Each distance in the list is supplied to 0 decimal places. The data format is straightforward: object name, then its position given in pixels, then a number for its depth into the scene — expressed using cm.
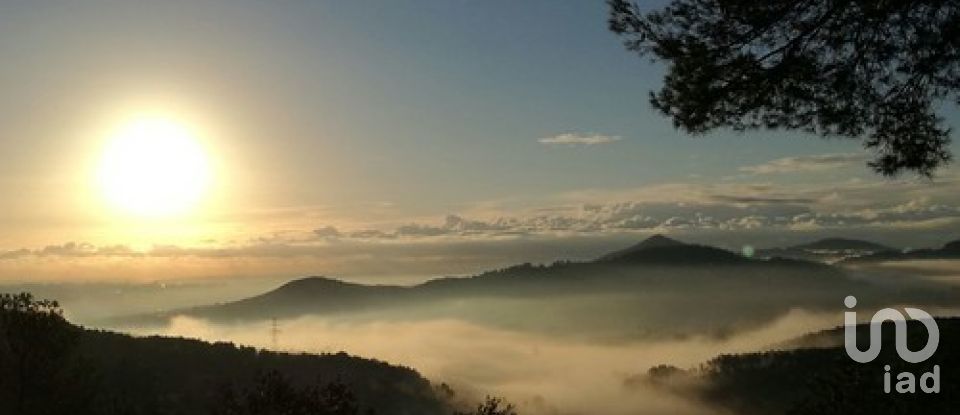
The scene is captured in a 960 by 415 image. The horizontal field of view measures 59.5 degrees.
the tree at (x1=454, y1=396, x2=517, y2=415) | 2117
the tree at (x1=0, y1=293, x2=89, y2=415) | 3178
